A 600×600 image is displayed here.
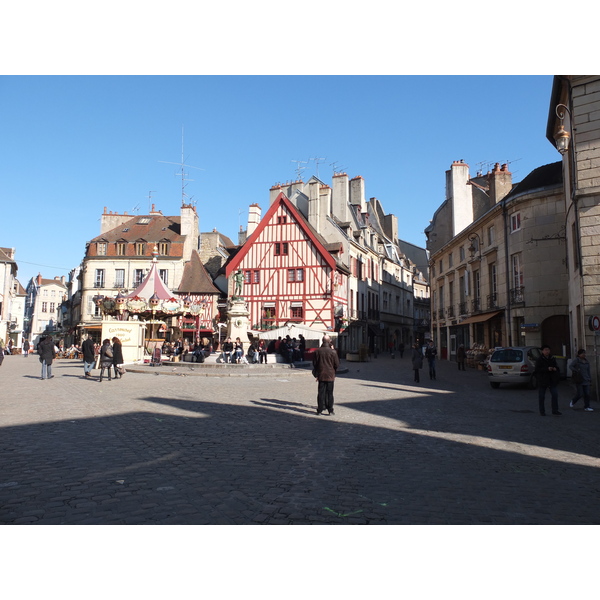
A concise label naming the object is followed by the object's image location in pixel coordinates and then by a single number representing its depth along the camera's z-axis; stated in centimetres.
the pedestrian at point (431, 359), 1712
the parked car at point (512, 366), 1433
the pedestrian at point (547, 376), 945
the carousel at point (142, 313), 2178
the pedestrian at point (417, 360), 1606
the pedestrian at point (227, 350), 2008
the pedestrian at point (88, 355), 1575
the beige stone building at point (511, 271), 1961
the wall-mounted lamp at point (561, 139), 1135
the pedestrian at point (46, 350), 1470
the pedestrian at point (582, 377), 1013
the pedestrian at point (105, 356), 1459
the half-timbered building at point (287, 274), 3250
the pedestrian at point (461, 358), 2188
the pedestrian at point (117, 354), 1485
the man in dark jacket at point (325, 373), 877
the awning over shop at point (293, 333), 2444
